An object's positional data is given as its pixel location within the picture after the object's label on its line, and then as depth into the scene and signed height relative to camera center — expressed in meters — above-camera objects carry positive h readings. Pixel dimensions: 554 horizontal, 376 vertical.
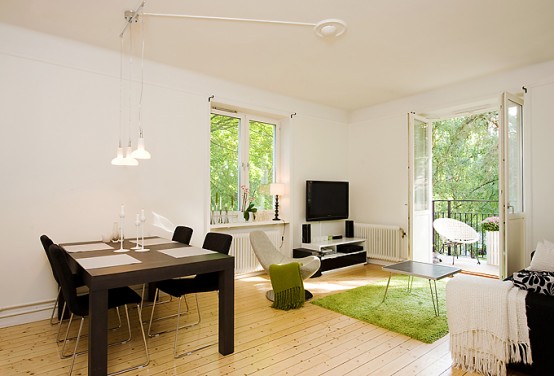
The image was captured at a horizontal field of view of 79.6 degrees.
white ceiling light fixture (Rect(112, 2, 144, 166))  2.96 +1.27
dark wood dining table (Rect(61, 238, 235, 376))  2.08 -0.58
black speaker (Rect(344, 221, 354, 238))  6.05 -0.60
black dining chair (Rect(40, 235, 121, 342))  2.79 -0.99
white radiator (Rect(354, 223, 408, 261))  5.61 -0.77
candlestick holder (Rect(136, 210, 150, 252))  2.97 -0.47
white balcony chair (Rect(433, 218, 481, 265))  6.21 -0.65
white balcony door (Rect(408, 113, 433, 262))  5.28 +0.11
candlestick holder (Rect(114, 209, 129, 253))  2.94 -0.50
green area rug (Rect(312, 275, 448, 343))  3.08 -1.22
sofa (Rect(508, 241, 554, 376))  2.08 -0.78
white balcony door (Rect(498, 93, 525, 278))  3.84 +0.13
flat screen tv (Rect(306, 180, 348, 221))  5.65 -0.07
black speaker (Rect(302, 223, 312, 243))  5.47 -0.63
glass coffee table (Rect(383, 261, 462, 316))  3.38 -0.79
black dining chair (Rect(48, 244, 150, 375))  2.24 -0.67
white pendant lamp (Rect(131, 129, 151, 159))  2.80 +0.36
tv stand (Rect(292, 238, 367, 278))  5.21 -0.92
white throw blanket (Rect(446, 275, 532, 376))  2.19 -0.87
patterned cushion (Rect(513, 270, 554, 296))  2.20 -0.58
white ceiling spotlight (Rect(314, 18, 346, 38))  3.09 +1.61
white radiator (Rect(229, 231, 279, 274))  4.86 -0.88
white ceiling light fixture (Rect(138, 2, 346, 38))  3.00 +1.61
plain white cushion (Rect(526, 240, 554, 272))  2.85 -0.54
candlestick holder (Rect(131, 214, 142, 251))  2.99 -0.50
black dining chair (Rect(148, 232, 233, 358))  2.88 -0.80
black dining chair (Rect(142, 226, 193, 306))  3.65 -0.47
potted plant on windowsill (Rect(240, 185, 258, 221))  5.13 -0.16
